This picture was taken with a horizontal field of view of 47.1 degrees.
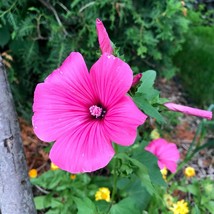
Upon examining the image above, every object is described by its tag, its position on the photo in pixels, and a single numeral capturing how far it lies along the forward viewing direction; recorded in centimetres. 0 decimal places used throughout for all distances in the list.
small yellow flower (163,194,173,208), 40
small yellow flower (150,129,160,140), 46
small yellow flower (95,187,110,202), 36
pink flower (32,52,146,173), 19
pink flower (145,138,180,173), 39
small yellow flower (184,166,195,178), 43
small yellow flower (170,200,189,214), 38
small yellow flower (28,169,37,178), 40
